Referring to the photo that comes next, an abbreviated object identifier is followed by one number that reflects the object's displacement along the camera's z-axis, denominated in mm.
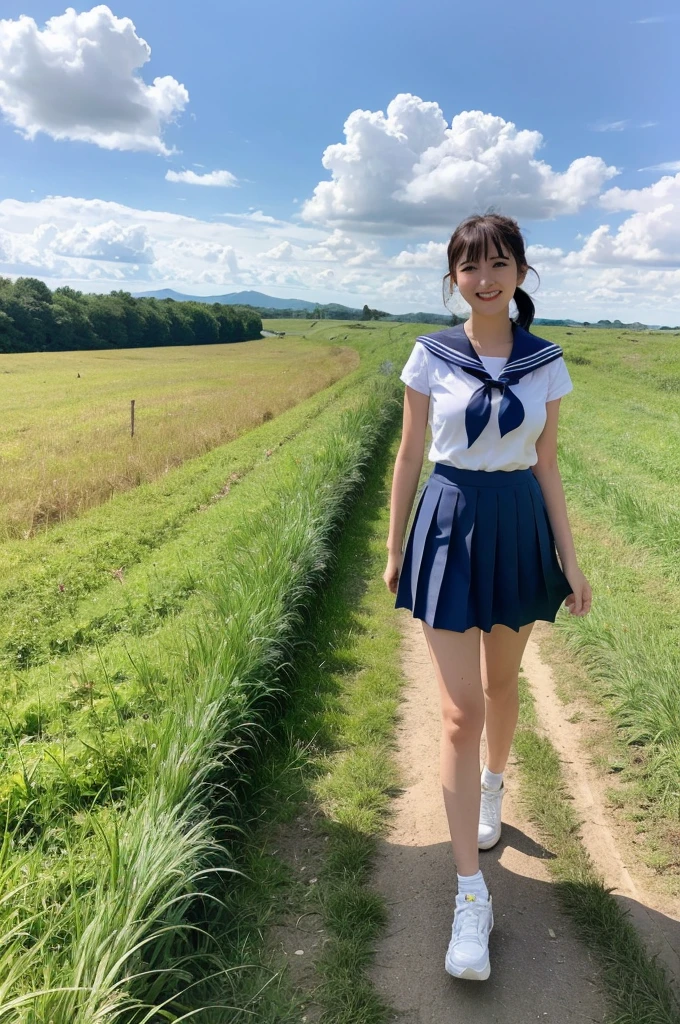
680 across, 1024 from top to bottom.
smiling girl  2260
